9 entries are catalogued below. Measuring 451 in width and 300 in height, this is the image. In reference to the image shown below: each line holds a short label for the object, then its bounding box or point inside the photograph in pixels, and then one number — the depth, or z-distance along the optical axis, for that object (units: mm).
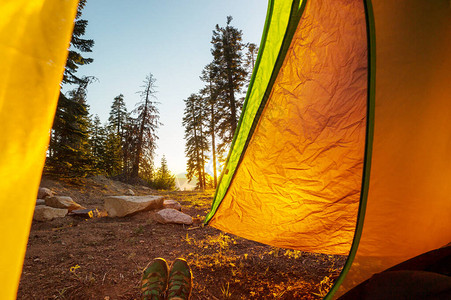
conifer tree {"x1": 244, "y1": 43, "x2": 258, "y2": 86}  16672
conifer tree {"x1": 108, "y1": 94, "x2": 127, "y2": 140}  27266
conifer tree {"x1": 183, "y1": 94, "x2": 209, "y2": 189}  26438
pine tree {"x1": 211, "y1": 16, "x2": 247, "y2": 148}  15070
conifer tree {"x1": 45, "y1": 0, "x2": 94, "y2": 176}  9250
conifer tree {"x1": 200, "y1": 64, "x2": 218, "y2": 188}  22031
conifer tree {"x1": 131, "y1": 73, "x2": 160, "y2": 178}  19203
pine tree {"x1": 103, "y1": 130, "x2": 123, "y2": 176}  16125
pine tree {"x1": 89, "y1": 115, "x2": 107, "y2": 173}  17211
